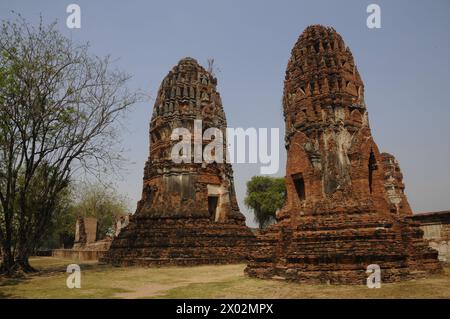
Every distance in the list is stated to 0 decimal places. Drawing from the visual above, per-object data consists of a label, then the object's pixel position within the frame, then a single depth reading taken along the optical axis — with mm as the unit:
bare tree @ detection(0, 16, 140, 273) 13875
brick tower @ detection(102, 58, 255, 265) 17138
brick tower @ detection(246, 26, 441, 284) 9391
